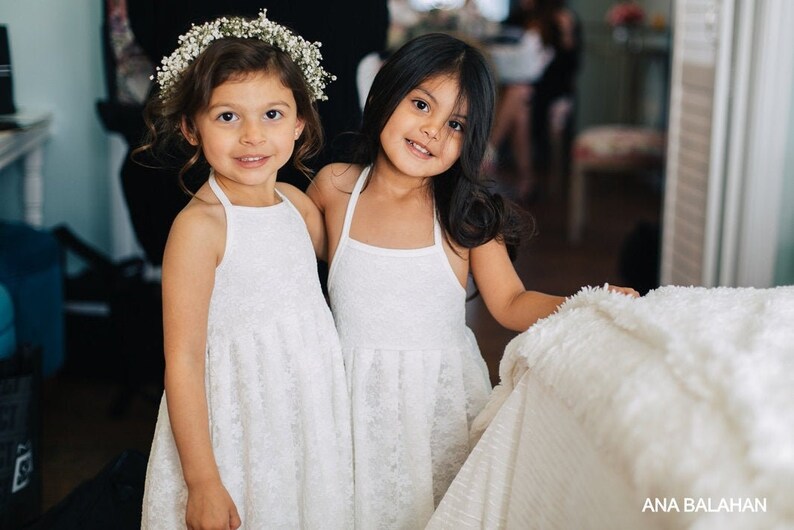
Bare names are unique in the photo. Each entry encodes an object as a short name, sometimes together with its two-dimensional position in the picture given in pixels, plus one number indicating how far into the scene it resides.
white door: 2.88
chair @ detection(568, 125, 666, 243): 5.05
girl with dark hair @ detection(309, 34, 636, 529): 1.52
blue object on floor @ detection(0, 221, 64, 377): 2.42
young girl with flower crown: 1.31
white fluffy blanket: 0.85
